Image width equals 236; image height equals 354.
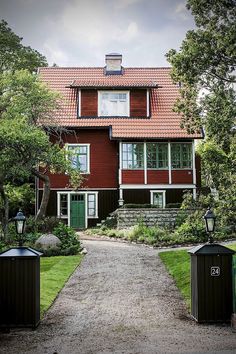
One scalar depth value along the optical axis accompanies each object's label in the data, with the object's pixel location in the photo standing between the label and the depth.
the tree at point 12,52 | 36.34
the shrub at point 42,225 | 21.31
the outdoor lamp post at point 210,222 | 9.63
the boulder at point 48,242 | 18.58
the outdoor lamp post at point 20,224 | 10.02
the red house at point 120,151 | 28.92
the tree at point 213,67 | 16.64
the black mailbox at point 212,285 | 9.19
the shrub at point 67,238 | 18.62
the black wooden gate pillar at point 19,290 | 9.05
